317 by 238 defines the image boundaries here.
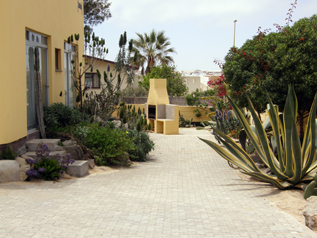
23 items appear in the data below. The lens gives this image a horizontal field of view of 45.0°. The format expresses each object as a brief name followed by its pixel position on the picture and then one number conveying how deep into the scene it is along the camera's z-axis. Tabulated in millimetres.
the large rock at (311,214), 4924
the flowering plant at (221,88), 20941
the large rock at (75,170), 8336
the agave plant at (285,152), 6816
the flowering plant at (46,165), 7685
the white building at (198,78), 55438
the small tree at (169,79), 32344
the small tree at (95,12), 28766
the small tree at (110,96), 13461
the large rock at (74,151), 9391
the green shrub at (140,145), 11164
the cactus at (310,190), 6281
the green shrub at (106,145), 9711
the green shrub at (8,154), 7840
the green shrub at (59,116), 10820
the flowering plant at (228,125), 15945
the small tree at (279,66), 9898
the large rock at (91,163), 9211
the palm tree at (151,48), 38344
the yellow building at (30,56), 7941
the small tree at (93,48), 13367
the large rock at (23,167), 7603
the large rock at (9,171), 7133
